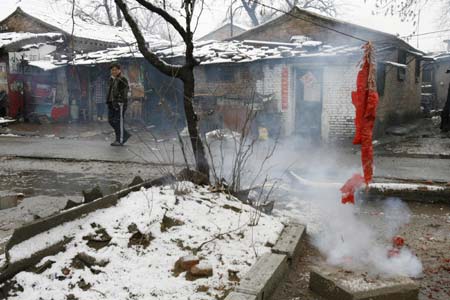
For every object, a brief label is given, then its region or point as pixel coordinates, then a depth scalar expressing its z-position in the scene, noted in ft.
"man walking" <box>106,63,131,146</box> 36.19
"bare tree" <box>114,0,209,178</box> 19.74
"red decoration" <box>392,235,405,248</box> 16.24
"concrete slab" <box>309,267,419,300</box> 11.44
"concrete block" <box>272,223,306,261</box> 13.84
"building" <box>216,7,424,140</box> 44.60
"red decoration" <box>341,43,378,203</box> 16.89
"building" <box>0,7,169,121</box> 62.69
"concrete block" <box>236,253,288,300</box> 10.93
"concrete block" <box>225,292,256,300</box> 10.34
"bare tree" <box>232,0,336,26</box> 112.37
